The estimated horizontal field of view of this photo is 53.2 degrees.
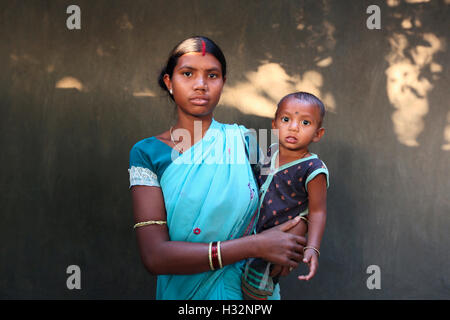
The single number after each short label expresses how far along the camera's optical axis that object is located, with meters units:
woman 1.86
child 1.97
